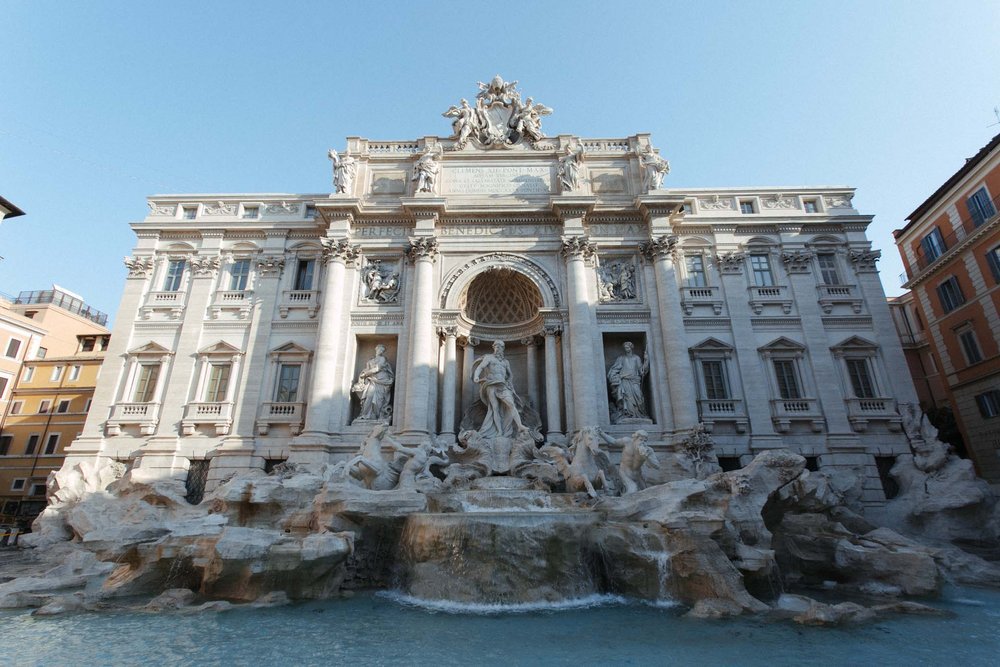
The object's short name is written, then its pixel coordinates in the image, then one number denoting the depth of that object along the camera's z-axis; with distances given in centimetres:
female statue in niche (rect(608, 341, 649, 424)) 1764
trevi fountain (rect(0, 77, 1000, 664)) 737
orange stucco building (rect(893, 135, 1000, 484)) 1950
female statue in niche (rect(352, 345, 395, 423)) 1781
